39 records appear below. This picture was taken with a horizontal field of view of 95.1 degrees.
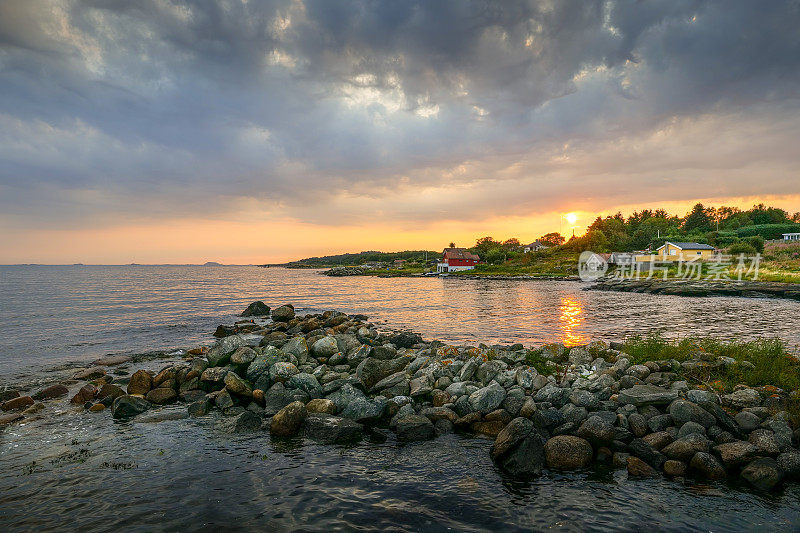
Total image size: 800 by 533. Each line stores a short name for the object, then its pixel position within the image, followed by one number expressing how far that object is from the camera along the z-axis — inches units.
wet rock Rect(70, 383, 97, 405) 497.8
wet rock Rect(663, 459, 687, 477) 302.4
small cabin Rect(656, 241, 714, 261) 3622.0
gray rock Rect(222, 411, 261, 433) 407.8
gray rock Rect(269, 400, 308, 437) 392.8
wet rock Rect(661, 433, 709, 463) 311.9
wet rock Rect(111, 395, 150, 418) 451.2
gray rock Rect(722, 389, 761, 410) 372.8
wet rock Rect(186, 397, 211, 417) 454.9
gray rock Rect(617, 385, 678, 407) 379.6
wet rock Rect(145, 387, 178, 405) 500.4
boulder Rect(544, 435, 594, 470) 318.7
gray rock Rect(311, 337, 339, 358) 639.8
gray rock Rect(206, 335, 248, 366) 567.8
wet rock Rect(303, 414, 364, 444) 382.3
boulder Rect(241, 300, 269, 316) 1427.2
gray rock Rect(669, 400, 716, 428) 341.7
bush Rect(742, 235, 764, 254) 3597.4
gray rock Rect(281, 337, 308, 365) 610.0
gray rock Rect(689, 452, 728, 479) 294.7
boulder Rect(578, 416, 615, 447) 335.0
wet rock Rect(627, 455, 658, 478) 305.1
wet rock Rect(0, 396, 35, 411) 480.4
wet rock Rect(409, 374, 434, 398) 456.4
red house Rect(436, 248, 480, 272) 5167.3
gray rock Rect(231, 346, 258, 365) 546.0
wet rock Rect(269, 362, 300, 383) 512.1
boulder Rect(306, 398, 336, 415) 420.5
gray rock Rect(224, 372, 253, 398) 483.2
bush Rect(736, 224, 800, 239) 4574.3
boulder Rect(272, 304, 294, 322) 1197.1
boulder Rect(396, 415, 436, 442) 383.2
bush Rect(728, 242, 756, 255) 3326.8
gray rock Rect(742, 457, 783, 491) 281.1
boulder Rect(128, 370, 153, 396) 526.0
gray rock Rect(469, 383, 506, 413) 411.2
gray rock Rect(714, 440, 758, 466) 297.3
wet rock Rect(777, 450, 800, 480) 287.3
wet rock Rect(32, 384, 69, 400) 520.1
